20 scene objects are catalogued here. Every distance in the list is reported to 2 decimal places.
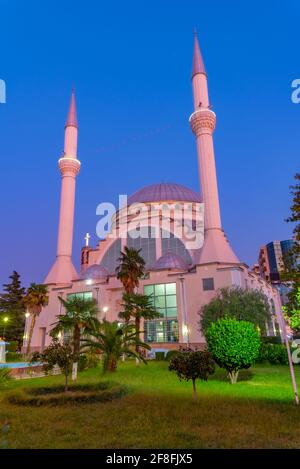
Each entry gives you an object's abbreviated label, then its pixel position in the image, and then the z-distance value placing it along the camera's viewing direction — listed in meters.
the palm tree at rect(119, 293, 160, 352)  30.04
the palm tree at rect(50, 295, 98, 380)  22.44
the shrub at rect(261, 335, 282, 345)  37.13
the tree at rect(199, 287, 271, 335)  31.52
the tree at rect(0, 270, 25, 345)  56.28
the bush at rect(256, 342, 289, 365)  27.75
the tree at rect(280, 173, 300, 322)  19.92
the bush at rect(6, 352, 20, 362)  40.53
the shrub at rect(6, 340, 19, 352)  48.75
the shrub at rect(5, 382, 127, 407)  12.38
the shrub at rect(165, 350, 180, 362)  31.71
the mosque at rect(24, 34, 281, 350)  41.16
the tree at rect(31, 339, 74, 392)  15.30
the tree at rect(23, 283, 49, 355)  39.88
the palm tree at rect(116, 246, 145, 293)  33.34
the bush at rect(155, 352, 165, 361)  32.74
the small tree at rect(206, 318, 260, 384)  17.14
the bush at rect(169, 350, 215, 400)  12.62
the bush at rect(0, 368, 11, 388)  16.55
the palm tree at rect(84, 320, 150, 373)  22.45
